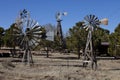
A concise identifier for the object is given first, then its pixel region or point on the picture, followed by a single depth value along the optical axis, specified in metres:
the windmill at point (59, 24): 53.71
